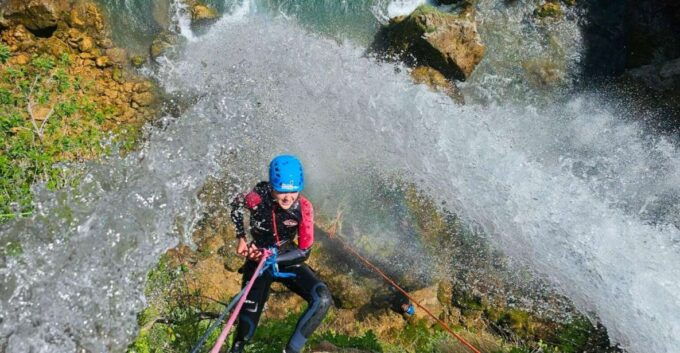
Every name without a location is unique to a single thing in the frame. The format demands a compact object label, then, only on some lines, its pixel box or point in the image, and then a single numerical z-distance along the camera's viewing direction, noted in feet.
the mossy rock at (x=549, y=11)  34.65
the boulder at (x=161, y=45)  32.22
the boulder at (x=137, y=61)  31.27
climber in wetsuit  13.16
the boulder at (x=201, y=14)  33.88
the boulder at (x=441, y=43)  31.17
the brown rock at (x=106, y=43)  30.99
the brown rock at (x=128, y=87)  29.94
